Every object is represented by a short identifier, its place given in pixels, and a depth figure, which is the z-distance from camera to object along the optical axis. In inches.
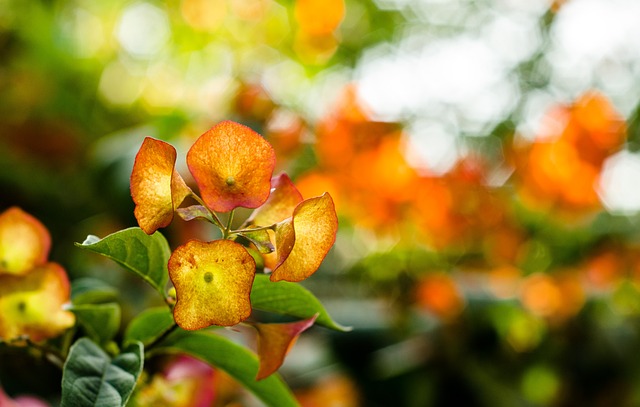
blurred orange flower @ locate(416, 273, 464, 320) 39.4
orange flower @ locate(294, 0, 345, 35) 60.0
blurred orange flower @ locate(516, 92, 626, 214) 45.3
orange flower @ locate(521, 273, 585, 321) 45.3
